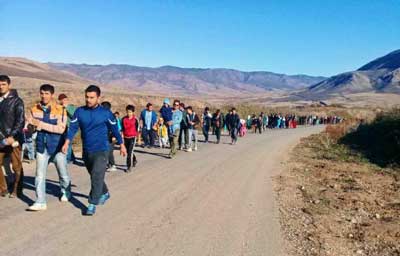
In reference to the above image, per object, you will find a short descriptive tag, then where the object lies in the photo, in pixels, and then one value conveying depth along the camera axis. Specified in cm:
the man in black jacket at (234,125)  2386
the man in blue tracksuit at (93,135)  789
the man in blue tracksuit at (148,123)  1920
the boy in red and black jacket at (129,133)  1291
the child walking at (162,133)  2023
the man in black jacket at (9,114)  842
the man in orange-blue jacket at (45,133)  790
